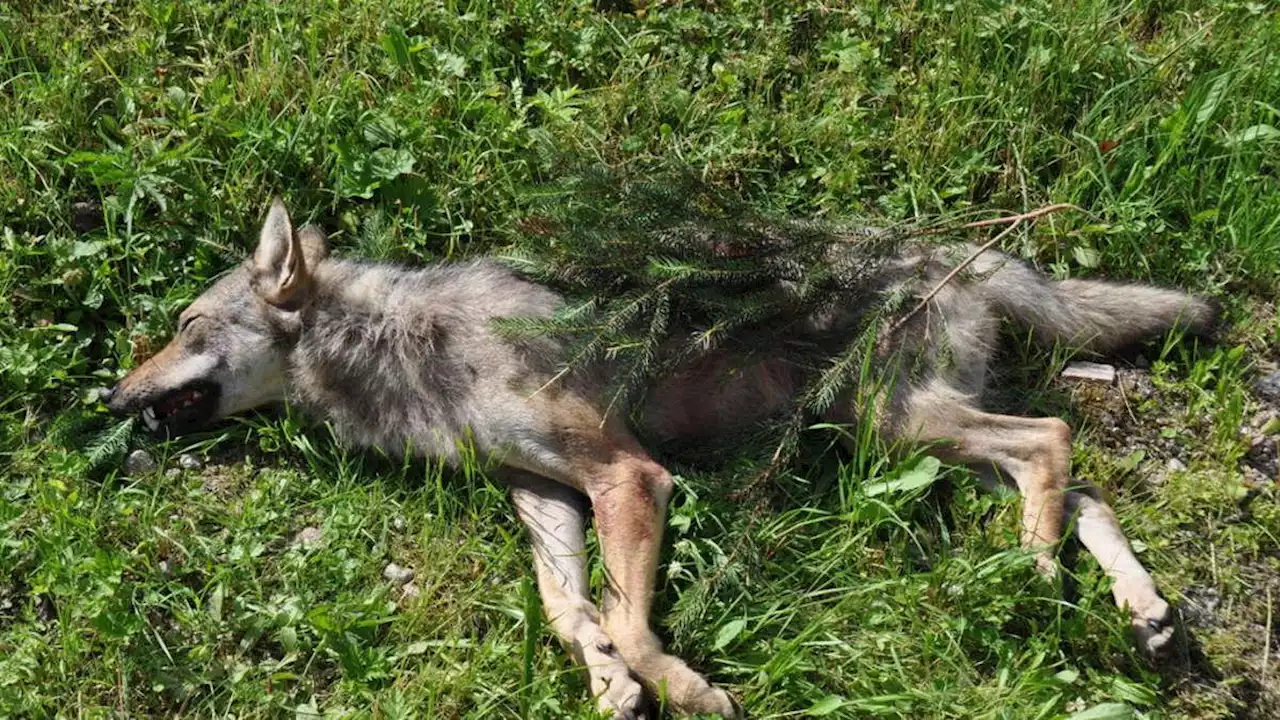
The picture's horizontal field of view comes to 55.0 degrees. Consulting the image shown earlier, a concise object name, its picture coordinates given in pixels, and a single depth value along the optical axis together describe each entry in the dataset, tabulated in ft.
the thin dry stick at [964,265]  15.33
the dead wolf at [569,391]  15.12
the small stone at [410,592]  15.53
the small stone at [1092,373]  17.30
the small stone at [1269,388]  17.08
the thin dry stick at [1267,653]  14.75
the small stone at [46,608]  15.38
